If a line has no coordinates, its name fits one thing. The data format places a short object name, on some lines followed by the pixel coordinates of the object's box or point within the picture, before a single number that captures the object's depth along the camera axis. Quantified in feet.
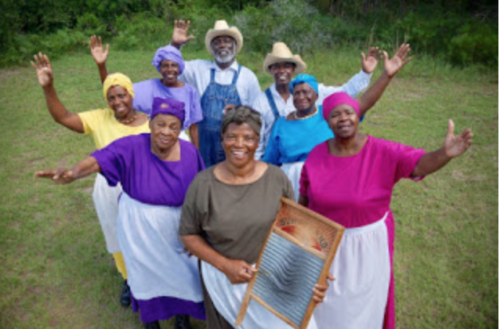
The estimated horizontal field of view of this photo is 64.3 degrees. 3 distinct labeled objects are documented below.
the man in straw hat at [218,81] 15.84
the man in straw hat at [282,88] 13.89
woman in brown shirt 8.05
